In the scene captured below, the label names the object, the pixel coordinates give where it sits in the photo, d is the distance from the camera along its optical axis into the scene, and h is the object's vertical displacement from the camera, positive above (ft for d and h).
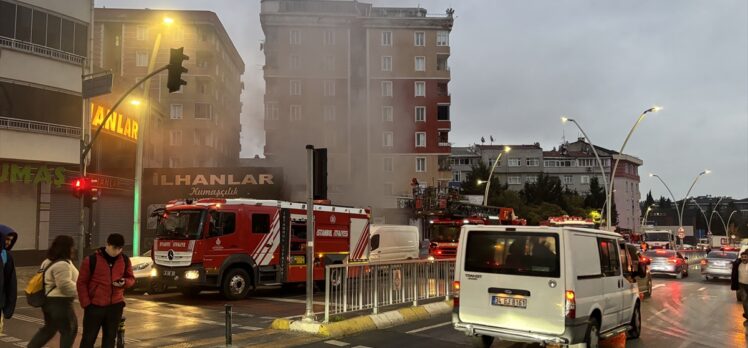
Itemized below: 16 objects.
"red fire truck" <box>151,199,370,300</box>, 40.55 -2.58
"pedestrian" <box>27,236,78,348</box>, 18.19 -2.70
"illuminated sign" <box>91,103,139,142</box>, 74.28 +12.51
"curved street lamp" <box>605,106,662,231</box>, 80.77 +8.48
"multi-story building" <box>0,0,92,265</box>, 62.64 +11.89
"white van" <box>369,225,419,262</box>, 62.39 -3.59
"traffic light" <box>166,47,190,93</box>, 42.37 +10.69
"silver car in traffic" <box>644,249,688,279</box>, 70.38 -6.36
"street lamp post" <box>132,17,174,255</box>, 54.50 +4.07
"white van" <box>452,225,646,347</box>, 20.71 -2.85
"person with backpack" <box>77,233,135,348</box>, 17.33 -2.41
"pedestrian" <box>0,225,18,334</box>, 17.14 -2.01
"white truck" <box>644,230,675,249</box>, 98.99 -5.05
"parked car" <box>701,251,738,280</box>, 66.39 -6.30
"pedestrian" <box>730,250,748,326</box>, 31.50 -3.78
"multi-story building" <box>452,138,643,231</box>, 234.58 +19.07
